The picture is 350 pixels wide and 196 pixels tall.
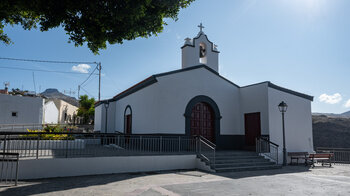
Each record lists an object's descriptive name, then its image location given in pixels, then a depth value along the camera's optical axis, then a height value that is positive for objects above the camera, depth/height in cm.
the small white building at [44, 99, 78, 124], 3262 +170
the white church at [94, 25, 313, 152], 1303 +93
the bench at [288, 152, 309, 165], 1325 -170
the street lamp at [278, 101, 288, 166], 1269 +65
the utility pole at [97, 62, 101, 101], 3709 +607
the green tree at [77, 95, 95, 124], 4303 +261
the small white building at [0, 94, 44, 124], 2188 +117
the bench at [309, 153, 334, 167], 1287 -168
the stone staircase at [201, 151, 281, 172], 1055 -171
